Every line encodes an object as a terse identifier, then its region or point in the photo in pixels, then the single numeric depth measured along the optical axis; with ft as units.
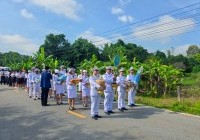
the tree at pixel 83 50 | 81.65
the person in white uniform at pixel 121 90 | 21.34
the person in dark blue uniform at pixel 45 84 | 24.72
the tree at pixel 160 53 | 115.24
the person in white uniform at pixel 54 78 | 27.13
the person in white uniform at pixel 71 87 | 21.70
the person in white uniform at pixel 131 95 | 23.40
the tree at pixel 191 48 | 151.24
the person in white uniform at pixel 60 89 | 25.97
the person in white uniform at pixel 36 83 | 29.77
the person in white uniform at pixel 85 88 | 23.44
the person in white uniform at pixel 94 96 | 18.27
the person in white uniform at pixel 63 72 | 26.59
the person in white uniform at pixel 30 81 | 31.02
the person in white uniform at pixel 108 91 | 19.87
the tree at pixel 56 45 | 92.69
